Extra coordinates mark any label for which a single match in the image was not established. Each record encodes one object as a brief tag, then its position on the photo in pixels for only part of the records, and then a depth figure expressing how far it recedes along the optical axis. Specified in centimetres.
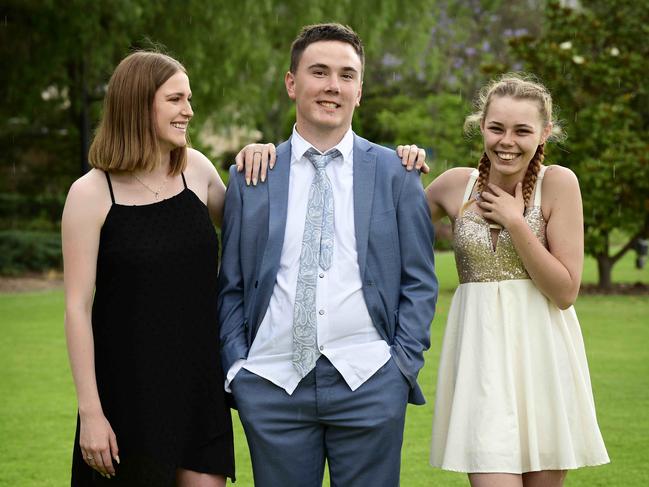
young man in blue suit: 406
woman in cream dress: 421
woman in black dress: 398
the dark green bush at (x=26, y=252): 2073
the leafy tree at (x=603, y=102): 1798
